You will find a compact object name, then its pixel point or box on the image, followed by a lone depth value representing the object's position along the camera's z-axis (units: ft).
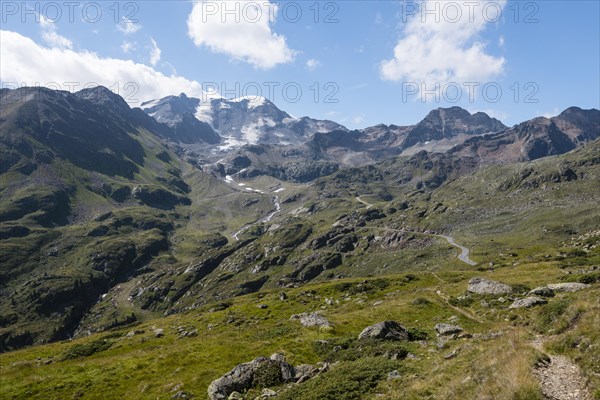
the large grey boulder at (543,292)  171.41
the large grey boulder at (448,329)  132.98
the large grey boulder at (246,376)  96.58
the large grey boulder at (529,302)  154.30
